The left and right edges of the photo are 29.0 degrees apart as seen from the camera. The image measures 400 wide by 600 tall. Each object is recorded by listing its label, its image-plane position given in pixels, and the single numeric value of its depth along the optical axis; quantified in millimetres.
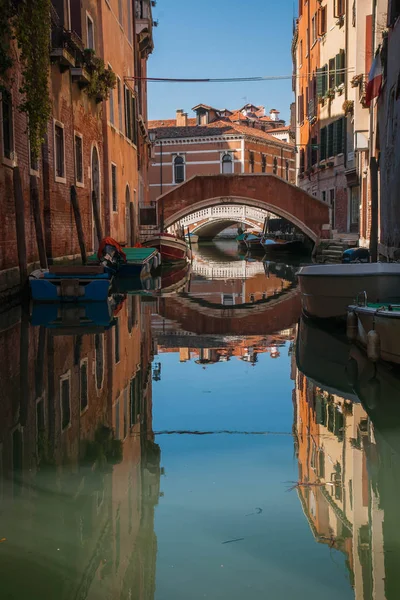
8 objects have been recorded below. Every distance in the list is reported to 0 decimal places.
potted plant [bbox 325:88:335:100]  24167
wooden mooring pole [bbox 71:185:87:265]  13532
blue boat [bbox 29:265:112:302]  10078
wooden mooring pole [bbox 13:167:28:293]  10086
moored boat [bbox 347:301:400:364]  5660
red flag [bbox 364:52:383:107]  13812
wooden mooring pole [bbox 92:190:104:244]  15601
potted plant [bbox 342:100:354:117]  21042
